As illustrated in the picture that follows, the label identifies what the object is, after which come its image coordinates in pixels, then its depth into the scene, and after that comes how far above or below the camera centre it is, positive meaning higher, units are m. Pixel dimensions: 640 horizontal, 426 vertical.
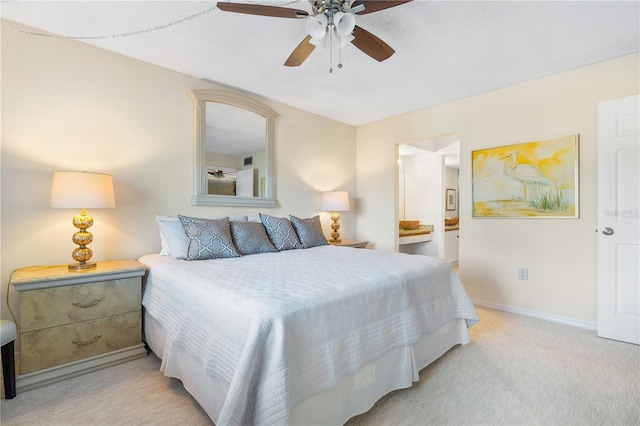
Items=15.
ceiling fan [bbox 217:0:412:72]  1.65 +1.12
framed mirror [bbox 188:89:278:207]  3.07 +0.68
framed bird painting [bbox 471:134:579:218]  2.89 +0.30
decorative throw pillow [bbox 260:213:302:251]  3.03 -0.23
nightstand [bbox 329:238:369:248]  3.93 -0.45
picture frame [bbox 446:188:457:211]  6.34 +0.19
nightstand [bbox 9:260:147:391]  1.82 -0.71
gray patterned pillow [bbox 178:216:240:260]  2.39 -0.23
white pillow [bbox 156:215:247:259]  2.44 -0.22
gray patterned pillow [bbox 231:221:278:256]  2.71 -0.26
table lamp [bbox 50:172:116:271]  2.06 +0.11
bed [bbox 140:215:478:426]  1.20 -0.61
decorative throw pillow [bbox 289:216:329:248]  3.25 -0.25
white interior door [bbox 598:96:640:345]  2.47 -0.10
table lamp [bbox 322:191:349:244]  4.07 +0.09
